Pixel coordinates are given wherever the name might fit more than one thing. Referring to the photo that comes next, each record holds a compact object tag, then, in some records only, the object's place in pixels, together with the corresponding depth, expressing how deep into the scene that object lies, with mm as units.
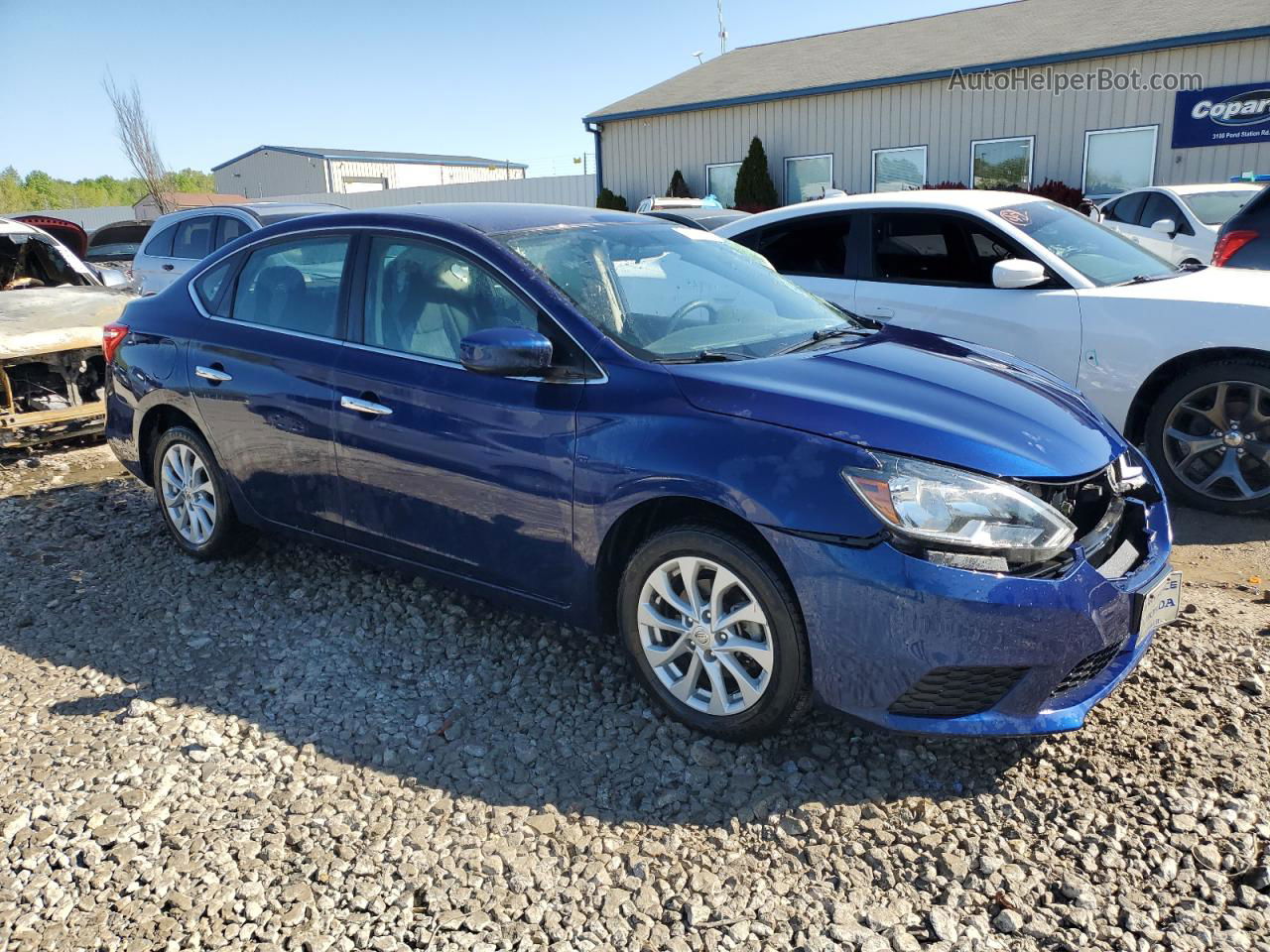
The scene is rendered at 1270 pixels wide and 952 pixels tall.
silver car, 10031
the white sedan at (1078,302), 5047
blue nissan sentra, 2762
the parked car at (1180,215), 10797
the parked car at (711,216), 11535
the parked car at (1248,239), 6504
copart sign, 16031
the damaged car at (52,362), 6867
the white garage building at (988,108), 16578
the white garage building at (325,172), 45344
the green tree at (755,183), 21125
